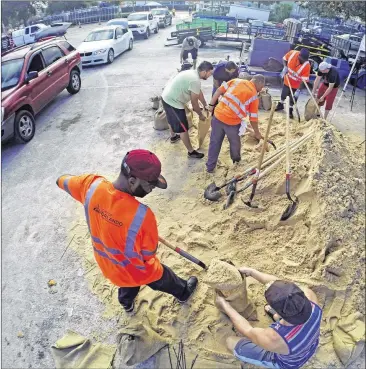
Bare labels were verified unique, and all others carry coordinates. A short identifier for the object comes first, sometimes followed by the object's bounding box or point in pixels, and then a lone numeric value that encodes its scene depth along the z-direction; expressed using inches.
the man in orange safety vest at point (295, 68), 259.9
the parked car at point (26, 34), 685.3
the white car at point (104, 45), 452.1
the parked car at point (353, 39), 407.6
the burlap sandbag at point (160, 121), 260.8
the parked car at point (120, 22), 636.6
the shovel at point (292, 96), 261.3
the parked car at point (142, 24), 658.8
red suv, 247.0
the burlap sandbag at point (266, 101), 284.7
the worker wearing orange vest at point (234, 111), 177.0
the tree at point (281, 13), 831.7
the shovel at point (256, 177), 165.0
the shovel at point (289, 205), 157.6
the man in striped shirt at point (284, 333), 85.3
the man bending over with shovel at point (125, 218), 93.2
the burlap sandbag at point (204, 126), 228.9
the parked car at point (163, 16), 794.2
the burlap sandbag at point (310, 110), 253.9
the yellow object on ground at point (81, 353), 118.6
